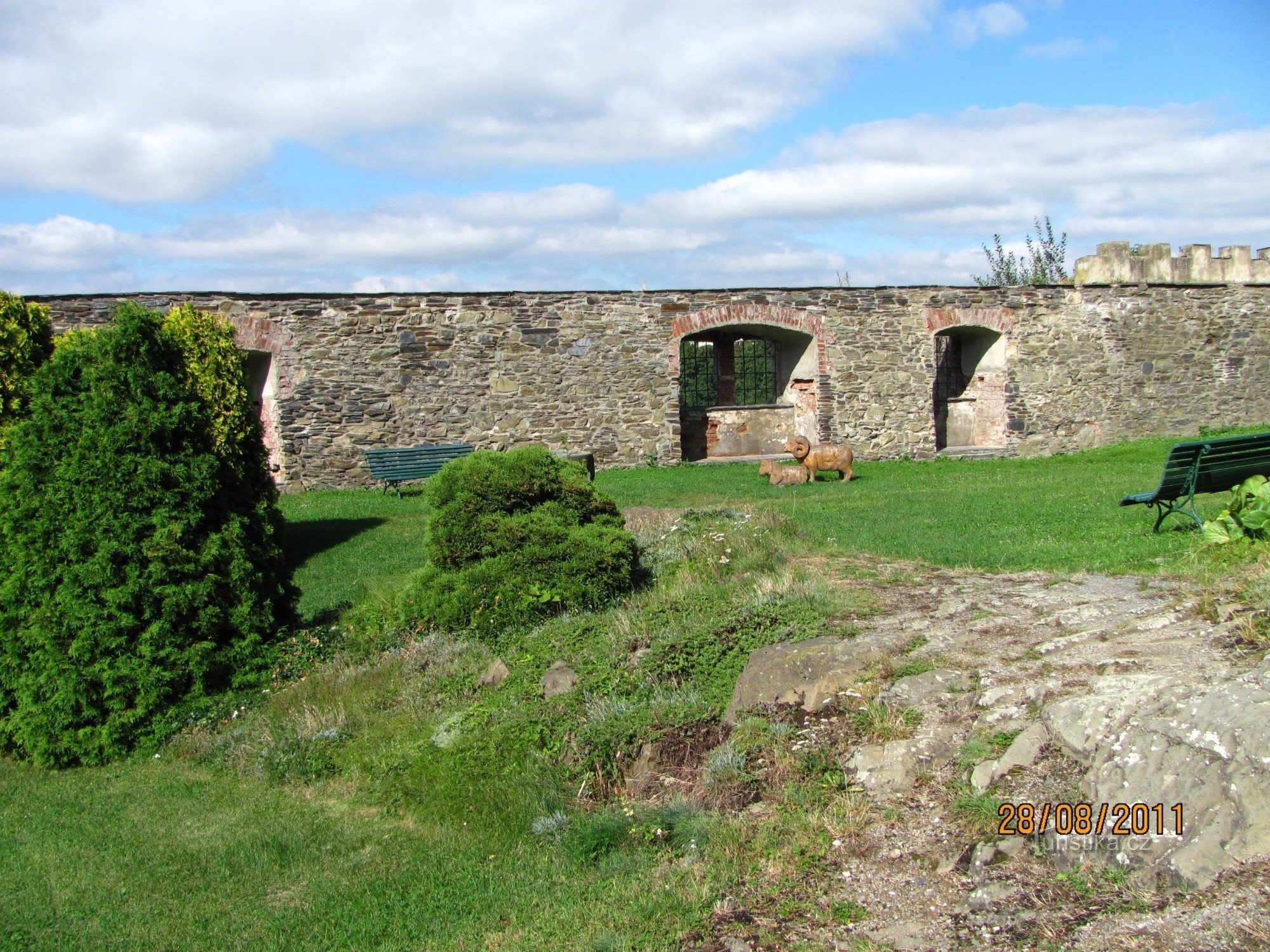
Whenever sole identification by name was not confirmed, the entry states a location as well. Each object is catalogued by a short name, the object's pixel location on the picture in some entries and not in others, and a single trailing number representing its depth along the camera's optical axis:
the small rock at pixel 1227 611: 4.43
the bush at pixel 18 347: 8.95
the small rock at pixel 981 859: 3.29
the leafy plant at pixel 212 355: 9.41
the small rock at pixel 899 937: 3.04
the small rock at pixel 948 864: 3.37
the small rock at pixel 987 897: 3.15
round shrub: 6.41
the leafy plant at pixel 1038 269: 30.97
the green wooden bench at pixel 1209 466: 6.70
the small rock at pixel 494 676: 5.71
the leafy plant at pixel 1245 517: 5.38
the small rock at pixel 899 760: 3.90
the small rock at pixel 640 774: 4.47
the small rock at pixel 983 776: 3.66
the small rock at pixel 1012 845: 3.31
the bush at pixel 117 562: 5.55
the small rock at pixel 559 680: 5.31
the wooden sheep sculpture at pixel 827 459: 13.55
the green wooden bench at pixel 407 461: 14.31
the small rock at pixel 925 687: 4.32
